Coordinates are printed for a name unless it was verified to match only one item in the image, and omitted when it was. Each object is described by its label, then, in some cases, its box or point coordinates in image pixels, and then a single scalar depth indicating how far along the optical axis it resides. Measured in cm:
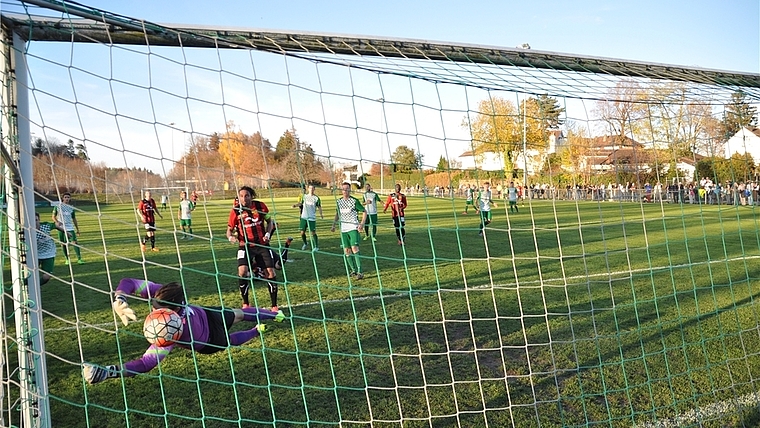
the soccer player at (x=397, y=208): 1138
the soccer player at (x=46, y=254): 673
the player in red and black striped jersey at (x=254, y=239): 632
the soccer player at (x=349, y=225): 856
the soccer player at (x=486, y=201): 1471
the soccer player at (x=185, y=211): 1375
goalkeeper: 335
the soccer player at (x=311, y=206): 1082
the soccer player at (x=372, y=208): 1129
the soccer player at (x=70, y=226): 928
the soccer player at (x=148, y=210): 1178
